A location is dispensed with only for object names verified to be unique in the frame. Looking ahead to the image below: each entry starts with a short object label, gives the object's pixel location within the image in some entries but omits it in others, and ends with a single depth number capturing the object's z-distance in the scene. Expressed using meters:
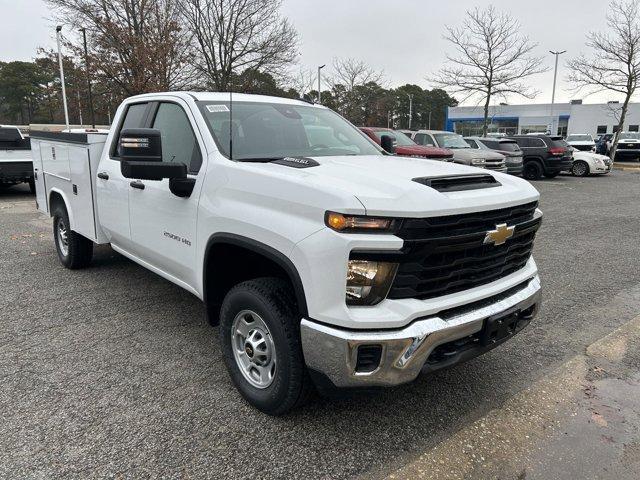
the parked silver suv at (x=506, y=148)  17.11
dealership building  56.81
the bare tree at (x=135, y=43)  22.69
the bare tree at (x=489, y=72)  26.36
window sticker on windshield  3.52
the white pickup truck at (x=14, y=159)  11.82
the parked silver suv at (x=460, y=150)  15.24
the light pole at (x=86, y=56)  23.56
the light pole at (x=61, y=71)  24.25
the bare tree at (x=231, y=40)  26.12
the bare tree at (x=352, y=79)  40.97
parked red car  12.91
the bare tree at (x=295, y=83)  28.02
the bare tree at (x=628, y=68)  23.52
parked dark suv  18.27
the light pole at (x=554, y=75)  39.14
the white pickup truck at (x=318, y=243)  2.30
